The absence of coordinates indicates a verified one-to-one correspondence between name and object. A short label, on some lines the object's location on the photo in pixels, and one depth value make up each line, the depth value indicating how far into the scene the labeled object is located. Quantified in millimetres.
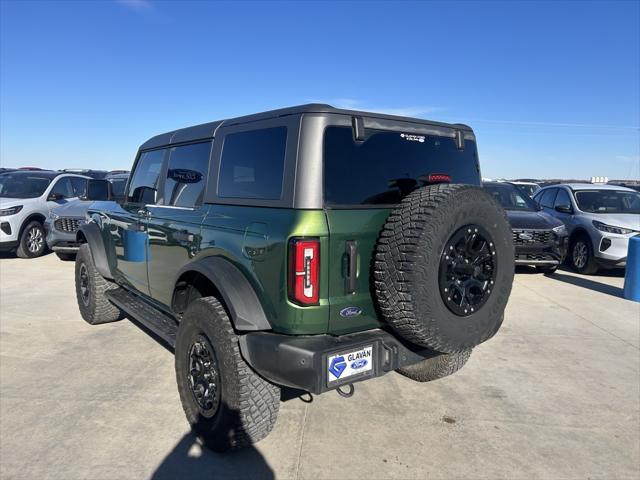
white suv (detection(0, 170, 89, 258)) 9156
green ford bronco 2344
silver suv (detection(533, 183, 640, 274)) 8008
